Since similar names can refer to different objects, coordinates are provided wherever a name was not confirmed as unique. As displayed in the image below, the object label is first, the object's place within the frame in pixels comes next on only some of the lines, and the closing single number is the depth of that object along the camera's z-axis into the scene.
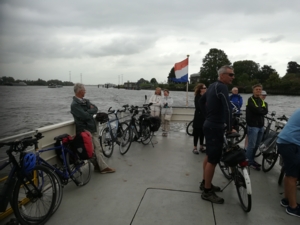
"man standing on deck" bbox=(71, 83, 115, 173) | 3.23
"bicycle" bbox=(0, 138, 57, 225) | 1.98
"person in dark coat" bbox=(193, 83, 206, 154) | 4.59
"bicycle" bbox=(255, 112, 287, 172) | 3.38
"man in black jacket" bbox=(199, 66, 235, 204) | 2.49
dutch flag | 9.26
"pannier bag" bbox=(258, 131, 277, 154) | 3.35
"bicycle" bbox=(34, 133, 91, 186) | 2.78
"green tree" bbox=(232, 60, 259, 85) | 83.94
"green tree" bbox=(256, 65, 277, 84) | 84.75
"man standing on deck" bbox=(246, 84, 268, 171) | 3.64
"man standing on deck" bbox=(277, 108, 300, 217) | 2.43
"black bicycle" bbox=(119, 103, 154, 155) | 5.05
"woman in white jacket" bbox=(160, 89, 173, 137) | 6.37
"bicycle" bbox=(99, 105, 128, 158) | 4.32
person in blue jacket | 6.42
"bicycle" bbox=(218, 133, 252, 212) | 2.47
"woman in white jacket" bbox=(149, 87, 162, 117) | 6.31
